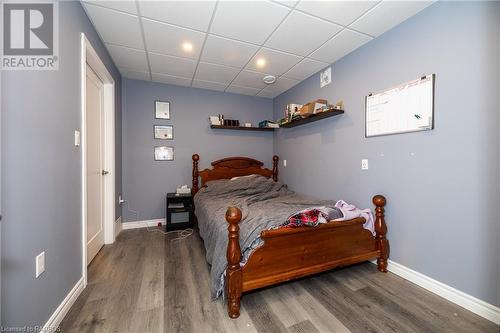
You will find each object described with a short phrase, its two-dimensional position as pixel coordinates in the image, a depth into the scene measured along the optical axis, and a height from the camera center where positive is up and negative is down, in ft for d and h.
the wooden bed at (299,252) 4.67 -2.37
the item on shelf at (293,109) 9.74 +2.54
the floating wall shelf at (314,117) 7.99 +1.95
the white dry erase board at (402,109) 5.49 +1.59
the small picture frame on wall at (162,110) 10.83 +2.75
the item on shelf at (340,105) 8.01 +2.24
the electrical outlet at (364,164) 7.15 -0.05
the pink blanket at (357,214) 6.30 -1.59
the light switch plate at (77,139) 5.19 +0.59
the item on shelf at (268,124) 12.26 +2.27
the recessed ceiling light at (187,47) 7.22 +4.11
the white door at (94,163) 6.98 -0.04
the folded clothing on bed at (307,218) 5.31 -1.47
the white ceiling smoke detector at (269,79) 9.91 +4.09
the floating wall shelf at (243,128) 11.49 +2.00
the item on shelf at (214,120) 11.33 +2.31
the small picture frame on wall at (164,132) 10.85 +1.60
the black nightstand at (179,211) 10.21 -2.42
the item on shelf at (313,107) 8.44 +2.28
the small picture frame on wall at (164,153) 10.92 +0.48
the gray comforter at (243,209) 5.04 -1.54
